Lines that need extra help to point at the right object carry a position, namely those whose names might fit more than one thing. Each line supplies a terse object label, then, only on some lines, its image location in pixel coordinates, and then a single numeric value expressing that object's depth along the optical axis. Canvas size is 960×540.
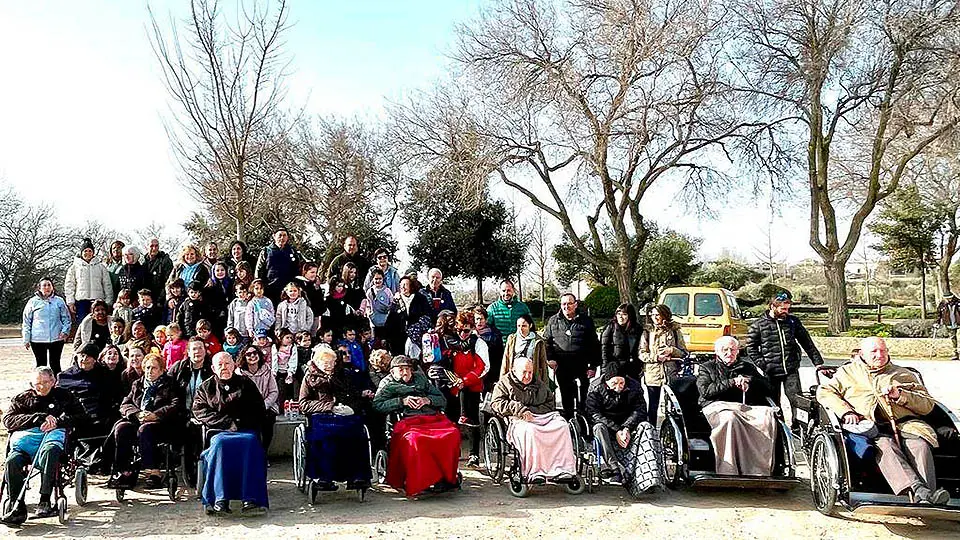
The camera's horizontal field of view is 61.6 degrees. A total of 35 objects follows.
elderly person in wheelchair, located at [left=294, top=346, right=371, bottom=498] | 5.93
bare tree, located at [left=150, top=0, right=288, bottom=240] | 12.38
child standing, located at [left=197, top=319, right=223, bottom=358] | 7.45
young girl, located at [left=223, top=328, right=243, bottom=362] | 7.34
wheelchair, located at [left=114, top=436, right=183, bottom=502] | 5.92
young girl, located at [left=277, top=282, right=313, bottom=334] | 7.98
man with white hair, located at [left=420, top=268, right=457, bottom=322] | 8.79
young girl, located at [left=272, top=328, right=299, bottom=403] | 7.45
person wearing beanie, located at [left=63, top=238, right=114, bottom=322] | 9.30
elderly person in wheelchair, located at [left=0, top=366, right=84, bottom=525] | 5.36
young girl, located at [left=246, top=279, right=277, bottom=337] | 7.94
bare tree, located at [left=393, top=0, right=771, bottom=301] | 18.66
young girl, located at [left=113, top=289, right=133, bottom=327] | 8.41
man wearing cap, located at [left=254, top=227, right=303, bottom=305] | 8.85
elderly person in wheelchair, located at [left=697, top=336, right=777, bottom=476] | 5.84
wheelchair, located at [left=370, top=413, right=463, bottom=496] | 6.39
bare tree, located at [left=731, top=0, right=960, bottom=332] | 18.58
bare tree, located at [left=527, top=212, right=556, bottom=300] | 32.93
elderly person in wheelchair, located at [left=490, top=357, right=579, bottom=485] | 6.02
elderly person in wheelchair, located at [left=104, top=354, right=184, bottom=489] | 5.91
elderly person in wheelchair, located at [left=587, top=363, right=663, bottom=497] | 5.98
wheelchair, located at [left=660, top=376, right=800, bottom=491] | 5.77
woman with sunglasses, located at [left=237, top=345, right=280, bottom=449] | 6.93
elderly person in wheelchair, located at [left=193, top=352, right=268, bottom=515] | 5.52
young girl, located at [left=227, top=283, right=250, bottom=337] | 8.01
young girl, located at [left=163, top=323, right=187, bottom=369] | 7.38
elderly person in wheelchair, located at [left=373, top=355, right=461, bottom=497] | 6.00
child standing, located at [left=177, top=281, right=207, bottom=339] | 8.06
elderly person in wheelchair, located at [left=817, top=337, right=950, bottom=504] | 4.95
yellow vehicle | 14.41
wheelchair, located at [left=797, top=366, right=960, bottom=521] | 4.86
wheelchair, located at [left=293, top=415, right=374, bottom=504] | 5.88
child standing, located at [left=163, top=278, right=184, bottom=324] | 8.25
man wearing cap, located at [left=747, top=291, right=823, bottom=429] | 7.06
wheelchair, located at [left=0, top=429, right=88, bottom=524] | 5.39
